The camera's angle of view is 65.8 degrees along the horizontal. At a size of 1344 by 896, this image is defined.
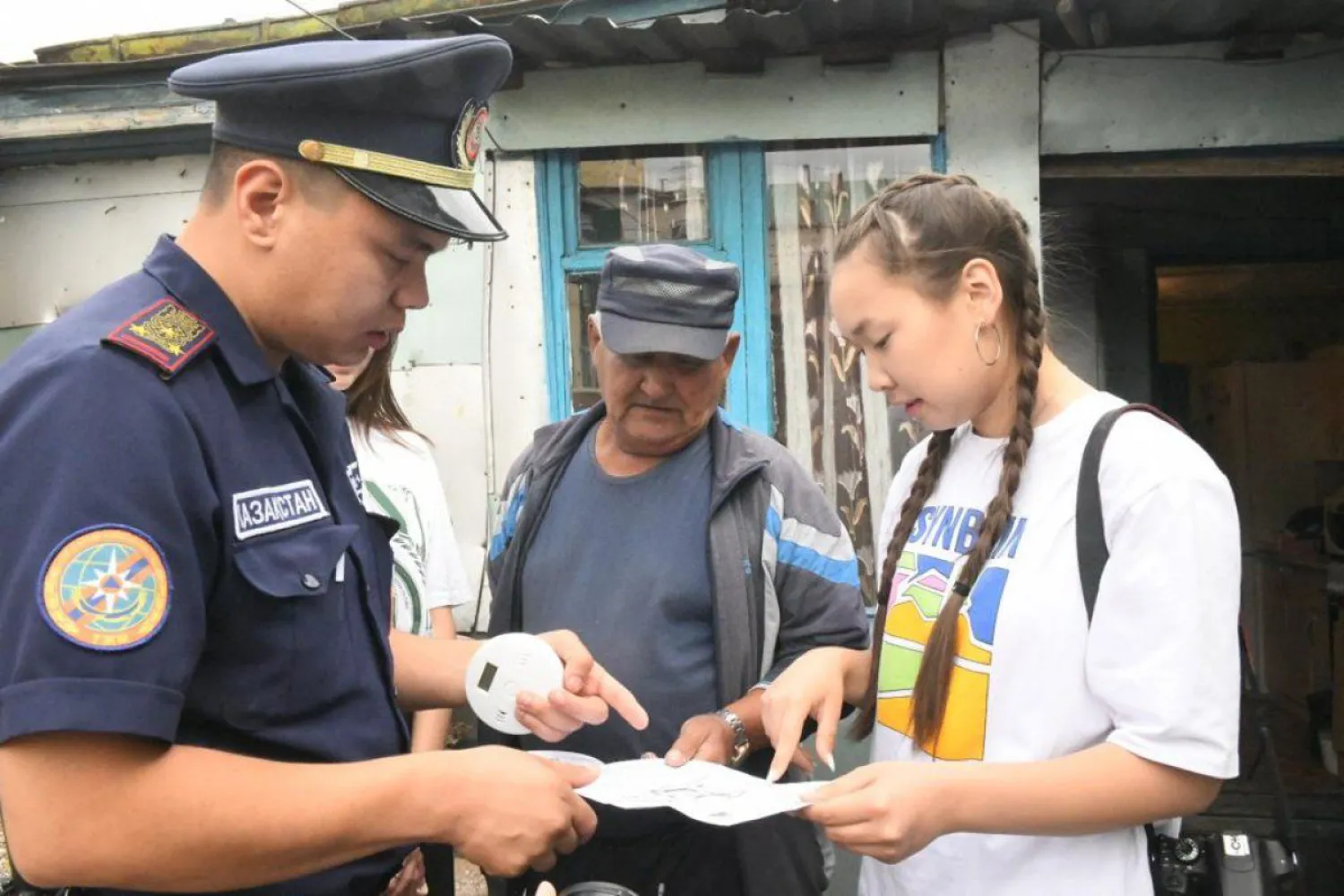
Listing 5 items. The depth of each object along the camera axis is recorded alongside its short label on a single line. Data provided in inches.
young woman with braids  56.1
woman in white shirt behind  109.5
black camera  73.9
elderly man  87.4
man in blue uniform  42.3
